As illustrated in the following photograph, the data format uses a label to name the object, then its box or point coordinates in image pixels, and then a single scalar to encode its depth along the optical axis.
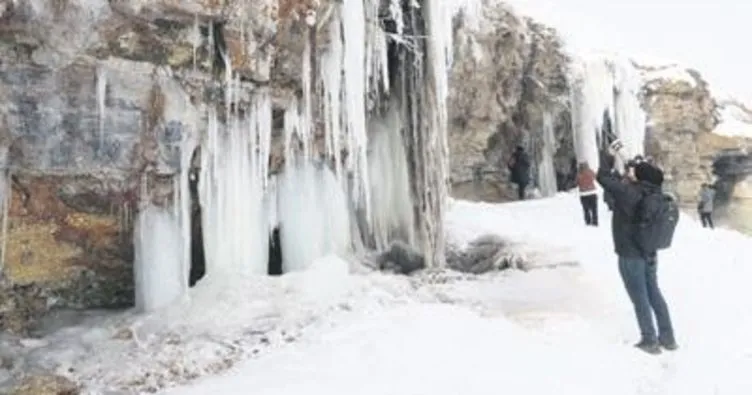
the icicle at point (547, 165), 20.39
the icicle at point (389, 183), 10.70
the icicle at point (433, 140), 10.38
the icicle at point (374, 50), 9.45
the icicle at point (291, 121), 8.98
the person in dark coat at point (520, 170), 19.66
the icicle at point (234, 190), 8.38
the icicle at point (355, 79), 9.05
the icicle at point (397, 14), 9.83
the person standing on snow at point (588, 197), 14.29
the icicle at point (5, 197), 7.39
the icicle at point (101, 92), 7.50
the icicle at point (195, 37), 7.72
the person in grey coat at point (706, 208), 21.00
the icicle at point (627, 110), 20.06
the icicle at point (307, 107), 8.70
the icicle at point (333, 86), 8.97
